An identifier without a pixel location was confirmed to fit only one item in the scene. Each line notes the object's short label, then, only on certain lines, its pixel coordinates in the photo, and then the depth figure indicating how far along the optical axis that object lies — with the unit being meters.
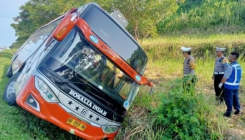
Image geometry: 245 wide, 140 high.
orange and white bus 3.80
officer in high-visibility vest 4.25
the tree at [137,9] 9.81
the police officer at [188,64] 5.00
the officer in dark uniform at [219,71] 4.94
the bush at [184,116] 3.85
